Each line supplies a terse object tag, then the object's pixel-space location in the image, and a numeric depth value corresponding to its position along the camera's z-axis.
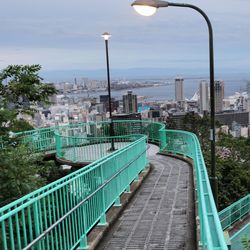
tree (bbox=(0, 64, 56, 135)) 11.19
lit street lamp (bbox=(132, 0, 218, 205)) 7.70
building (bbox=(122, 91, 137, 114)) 69.94
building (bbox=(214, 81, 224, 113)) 132.02
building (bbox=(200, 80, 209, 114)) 115.19
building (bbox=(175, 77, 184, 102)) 156.00
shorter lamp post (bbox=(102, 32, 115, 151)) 17.56
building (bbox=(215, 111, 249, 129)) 117.88
